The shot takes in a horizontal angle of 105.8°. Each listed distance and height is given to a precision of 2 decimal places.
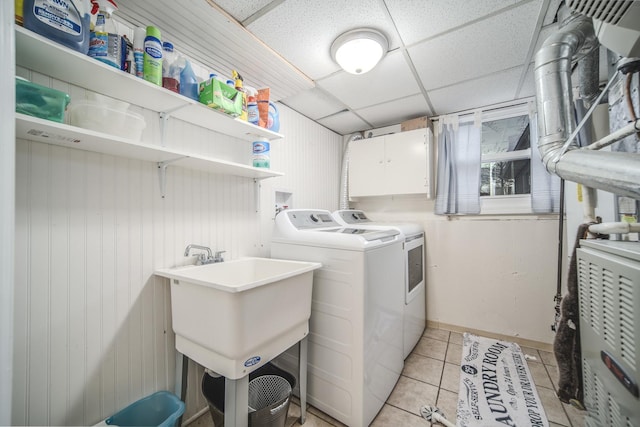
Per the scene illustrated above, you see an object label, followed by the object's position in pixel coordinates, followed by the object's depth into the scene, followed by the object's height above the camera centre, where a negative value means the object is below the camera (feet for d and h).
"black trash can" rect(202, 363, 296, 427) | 4.02 -3.44
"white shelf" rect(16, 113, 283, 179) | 2.87 +1.03
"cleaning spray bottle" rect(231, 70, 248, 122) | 4.98 +2.60
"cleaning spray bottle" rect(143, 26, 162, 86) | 3.67 +2.44
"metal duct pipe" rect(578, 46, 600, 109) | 4.80 +2.86
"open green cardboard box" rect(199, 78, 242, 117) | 4.25 +2.15
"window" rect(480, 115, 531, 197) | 7.87 +1.87
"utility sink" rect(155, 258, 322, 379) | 3.42 -1.61
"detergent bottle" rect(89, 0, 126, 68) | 3.23 +2.40
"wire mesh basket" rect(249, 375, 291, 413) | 4.96 -3.64
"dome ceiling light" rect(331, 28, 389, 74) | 4.59 +3.28
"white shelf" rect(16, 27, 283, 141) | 2.91 +1.98
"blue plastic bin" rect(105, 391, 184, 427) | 3.92 -3.33
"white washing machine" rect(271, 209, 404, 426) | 4.65 -2.18
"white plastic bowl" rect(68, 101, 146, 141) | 3.30 +1.37
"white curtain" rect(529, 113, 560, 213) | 7.02 +0.80
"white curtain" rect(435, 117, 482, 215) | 8.13 +1.58
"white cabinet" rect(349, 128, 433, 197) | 8.46 +1.86
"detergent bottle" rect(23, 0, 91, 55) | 2.72 +2.30
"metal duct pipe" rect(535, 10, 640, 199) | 3.47 +2.10
